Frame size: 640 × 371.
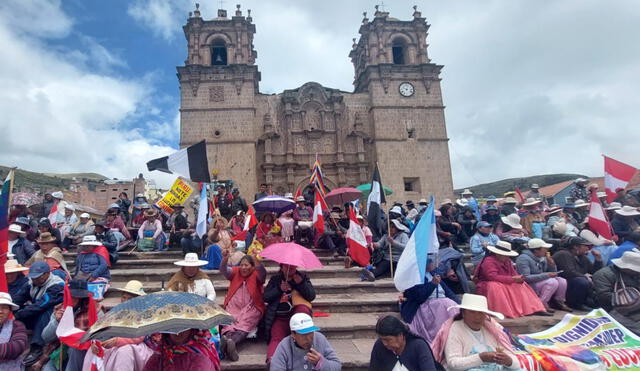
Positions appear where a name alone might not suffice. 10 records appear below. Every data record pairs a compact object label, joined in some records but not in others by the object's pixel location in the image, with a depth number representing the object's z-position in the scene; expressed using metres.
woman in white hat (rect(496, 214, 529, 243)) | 6.13
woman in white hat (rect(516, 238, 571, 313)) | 5.23
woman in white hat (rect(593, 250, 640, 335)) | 4.33
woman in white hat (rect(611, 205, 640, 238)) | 6.54
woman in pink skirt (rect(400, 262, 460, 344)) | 3.90
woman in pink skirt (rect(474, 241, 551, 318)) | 4.80
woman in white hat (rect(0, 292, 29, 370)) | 3.31
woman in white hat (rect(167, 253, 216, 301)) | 4.10
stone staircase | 3.99
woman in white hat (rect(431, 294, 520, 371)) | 2.96
